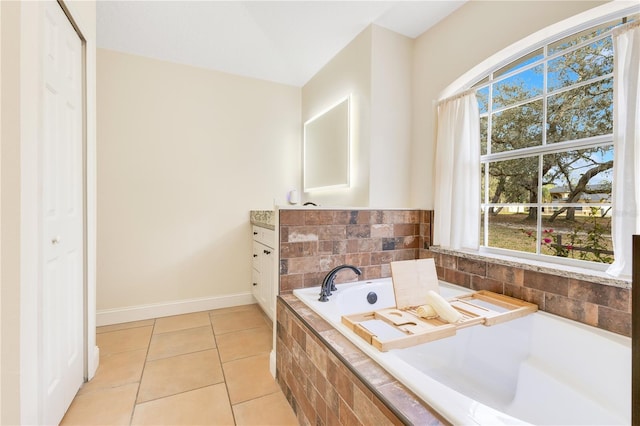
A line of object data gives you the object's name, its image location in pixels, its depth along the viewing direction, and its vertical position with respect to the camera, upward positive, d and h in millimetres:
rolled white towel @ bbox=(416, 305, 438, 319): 1337 -493
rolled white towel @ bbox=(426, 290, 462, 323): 1300 -468
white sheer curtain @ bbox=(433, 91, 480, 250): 1903 +280
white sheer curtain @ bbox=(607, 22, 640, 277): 1213 +293
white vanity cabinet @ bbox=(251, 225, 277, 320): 2359 -529
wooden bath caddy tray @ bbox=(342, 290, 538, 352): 1134 -521
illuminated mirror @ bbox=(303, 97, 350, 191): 2518 +632
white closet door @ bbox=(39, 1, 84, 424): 1248 -15
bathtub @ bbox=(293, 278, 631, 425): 1125 -752
